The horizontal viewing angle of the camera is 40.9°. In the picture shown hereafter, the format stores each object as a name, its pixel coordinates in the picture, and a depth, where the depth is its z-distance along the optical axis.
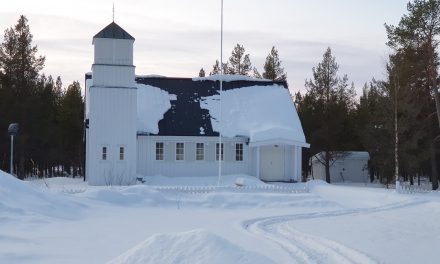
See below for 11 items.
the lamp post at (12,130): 27.08
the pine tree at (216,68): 63.47
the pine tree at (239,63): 56.66
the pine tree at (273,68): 54.50
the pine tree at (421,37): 34.25
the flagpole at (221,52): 30.17
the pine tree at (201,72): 69.06
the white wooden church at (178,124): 31.00
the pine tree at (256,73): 56.56
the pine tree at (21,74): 41.50
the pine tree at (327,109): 43.47
